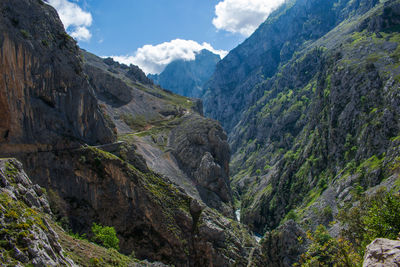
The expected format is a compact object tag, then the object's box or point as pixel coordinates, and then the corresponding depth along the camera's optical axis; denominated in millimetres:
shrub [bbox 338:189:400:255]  31236
